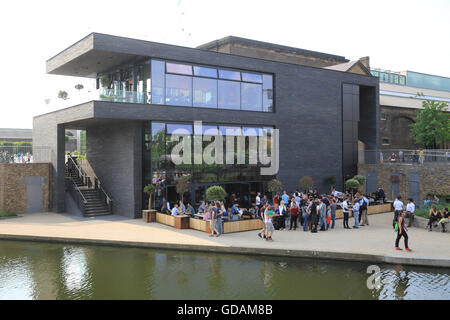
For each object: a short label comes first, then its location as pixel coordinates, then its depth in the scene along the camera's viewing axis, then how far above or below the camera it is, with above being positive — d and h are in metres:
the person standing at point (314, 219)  15.96 -2.43
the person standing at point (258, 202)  18.46 -2.00
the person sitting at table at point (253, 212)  17.54 -2.38
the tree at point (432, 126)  34.69 +3.13
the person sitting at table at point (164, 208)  18.72 -2.30
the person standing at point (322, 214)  16.25 -2.26
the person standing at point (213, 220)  15.03 -2.32
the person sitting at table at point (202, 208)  17.58 -2.15
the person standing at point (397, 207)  16.30 -2.01
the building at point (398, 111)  37.75 +4.87
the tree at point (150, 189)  18.33 -1.32
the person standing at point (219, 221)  15.34 -2.43
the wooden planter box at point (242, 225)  15.80 -2.72
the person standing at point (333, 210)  16.86 -2.20
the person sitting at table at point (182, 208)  17.42 -2.16
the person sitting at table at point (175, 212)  17.36 -2.29
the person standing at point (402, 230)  12.39 -2.26
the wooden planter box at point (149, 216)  18.47 -2.63
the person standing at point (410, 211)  16.78 -2.26
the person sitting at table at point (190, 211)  17.55 -2.30
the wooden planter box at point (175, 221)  16.71 -2.67
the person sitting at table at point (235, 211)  17.17 -2.24
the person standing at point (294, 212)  16.47 -2.20
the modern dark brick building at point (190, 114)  19.22 +2.63
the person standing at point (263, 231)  14.52 -2.69
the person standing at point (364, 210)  17.23 -2.26
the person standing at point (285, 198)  18.69 -1.82
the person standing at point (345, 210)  16.88 -2.19
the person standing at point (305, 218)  16.31 -2.47
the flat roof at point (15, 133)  64.12 +4.94
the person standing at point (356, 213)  17.00 -2.34
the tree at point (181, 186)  18.05 -1.17
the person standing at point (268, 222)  14.15 -2.26
